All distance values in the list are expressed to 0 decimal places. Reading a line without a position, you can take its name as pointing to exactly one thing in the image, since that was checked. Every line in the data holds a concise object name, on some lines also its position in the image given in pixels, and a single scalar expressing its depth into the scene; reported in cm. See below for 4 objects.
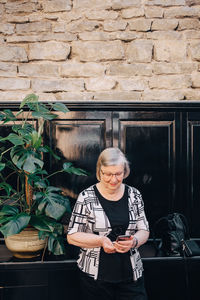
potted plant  223
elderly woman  178
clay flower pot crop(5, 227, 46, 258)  247
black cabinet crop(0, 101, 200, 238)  290
